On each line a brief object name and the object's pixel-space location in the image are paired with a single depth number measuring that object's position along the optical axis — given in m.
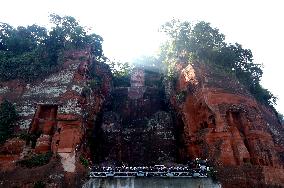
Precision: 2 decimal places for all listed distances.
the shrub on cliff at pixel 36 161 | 22.19
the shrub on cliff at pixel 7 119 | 24.11
